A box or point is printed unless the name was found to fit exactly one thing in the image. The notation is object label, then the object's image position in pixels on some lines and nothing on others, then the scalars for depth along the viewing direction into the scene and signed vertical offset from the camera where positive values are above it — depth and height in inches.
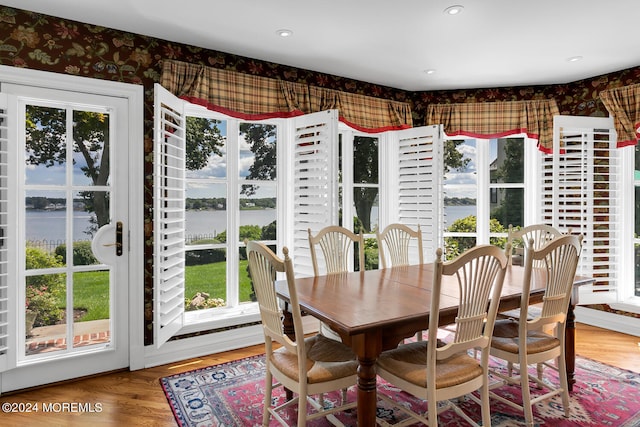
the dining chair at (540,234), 125.6 -7.5
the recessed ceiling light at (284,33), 115.9 +52.2
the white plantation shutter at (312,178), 139.1 +11.7
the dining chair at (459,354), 69.9 -26.5
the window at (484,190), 177.0 +9.5
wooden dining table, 71.0 -19.2
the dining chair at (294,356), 73.5 -30.0
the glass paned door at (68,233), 106.3 -6.2
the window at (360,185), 168.2 +11.0
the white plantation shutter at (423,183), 162.1 +11.8
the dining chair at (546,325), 85.5 -25.5
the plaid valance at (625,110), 147.1 +37.6
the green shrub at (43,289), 108.3 -21.4
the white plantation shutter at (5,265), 101.0 -13.8
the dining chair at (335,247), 122.1 -11.0
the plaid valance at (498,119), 167.0 +39.6
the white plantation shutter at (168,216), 109.7 -1.6
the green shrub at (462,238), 179.3 -12.3
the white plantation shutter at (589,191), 154.3 +7.8
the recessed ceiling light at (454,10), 101.0 +51.4
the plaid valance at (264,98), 126.5 +40.8
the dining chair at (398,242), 134.4 -10.5
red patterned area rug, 90.9 -47.3
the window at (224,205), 137.8 +2.0
